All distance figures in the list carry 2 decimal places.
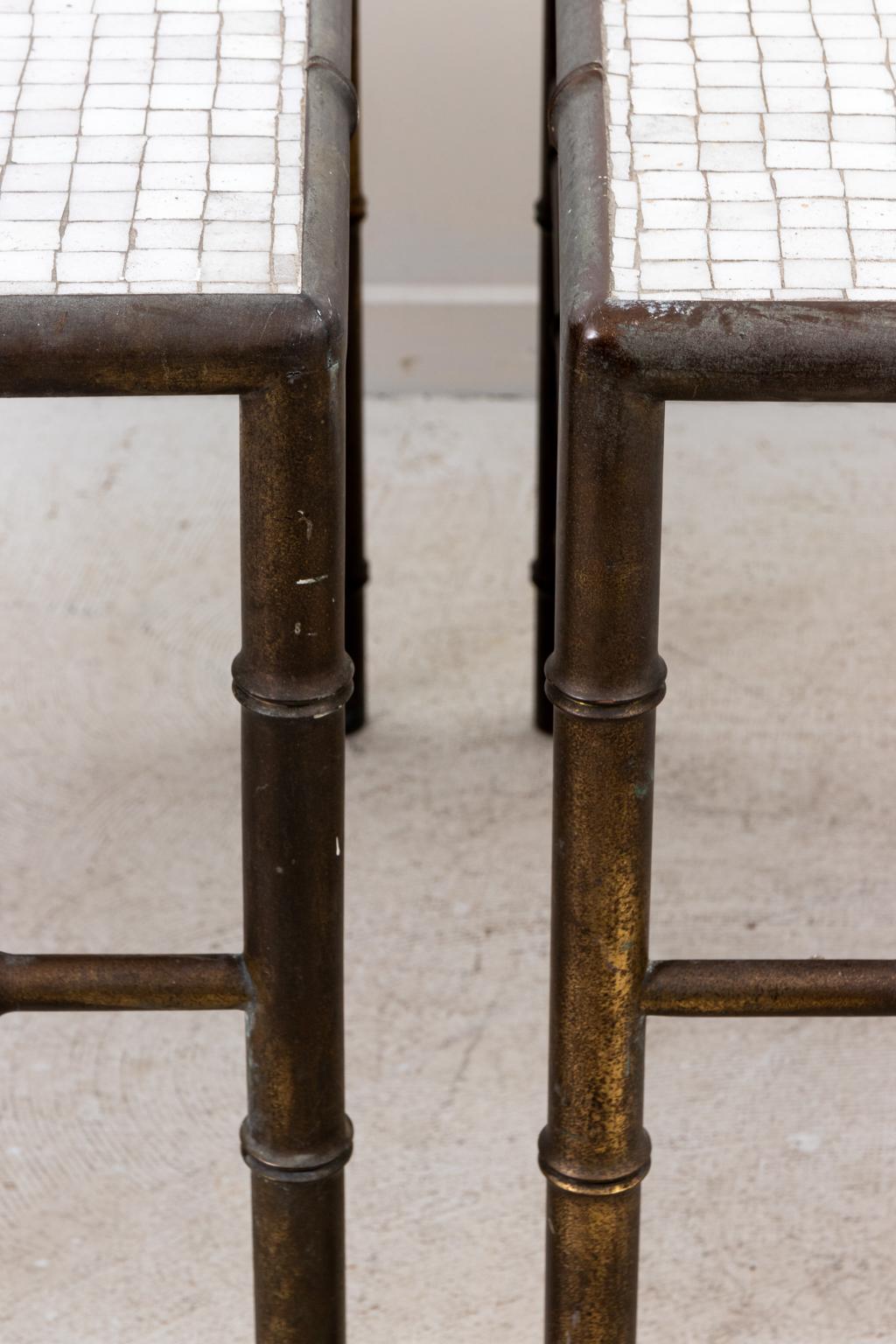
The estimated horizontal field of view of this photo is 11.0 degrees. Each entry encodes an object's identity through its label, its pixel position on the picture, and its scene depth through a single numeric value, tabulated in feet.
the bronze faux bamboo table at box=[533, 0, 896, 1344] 4.38
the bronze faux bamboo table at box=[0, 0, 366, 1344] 4.39
